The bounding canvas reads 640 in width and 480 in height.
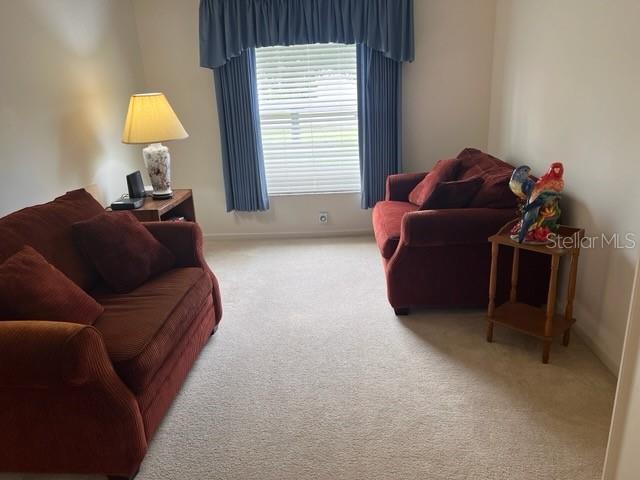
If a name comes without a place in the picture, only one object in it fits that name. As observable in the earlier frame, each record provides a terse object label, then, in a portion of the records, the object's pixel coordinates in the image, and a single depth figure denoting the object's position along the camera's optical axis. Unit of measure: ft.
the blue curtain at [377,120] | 13.07
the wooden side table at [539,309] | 7.59
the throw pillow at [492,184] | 9.24
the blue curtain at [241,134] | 13.29
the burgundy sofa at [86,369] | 5.14
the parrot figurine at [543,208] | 7.61
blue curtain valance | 12.55
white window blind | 13.48
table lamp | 10.85
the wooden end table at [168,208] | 10.38
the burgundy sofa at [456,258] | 8.91
